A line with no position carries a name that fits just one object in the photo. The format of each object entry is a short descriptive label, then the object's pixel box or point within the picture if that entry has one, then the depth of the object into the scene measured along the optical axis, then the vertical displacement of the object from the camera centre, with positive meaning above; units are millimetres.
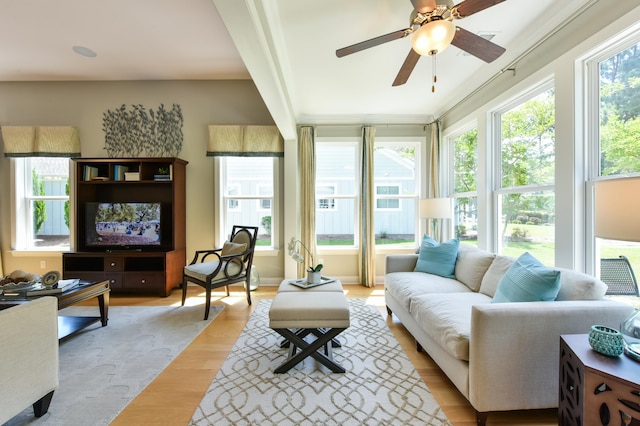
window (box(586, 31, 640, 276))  1677 +637
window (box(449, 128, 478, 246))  3430 +378
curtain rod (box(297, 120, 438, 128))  4199 +1401
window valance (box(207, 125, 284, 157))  3943 +1086
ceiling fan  1458 +1094
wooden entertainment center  3518 -178
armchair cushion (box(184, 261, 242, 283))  2979 -679
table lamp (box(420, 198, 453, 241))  3270 +40
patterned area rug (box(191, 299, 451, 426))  1496 -1169
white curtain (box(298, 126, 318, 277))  4074 +370
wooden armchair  2953 -657
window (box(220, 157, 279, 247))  4156 +304
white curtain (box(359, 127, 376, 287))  4070 +8
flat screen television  3666 -176
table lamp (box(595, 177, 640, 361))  1013 -23
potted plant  2457 -583
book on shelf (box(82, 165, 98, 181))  3703 +569
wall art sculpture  3947 +1250
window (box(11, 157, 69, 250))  4031 +155
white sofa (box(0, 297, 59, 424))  1265 -751
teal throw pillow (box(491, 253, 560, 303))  1563 -454
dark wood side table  1003 -725
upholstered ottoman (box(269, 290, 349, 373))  1846 -769
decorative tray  2403 -669
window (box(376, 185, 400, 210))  4340 +222
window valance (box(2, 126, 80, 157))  3850 +1062
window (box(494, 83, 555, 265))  2309 +337
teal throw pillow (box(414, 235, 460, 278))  2814 -518
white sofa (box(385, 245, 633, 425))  1396 -729
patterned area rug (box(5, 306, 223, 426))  1558 -1168
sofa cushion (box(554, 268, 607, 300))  1533 -462
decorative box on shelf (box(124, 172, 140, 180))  3672 +513
